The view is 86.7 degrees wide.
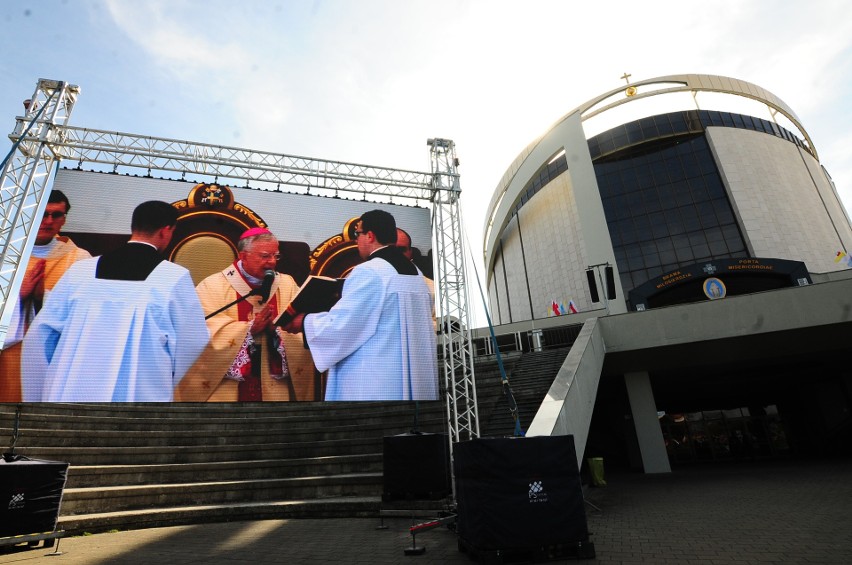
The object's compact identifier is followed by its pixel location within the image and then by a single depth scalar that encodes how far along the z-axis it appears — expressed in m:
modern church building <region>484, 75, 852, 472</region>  16.50
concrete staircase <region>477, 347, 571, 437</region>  12.41
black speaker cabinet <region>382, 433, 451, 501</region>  9.68
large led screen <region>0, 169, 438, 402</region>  11.32
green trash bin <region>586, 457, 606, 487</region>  13.17
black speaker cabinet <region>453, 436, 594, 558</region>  5.39
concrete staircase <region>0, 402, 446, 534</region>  9.93
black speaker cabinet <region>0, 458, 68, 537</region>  7.23
